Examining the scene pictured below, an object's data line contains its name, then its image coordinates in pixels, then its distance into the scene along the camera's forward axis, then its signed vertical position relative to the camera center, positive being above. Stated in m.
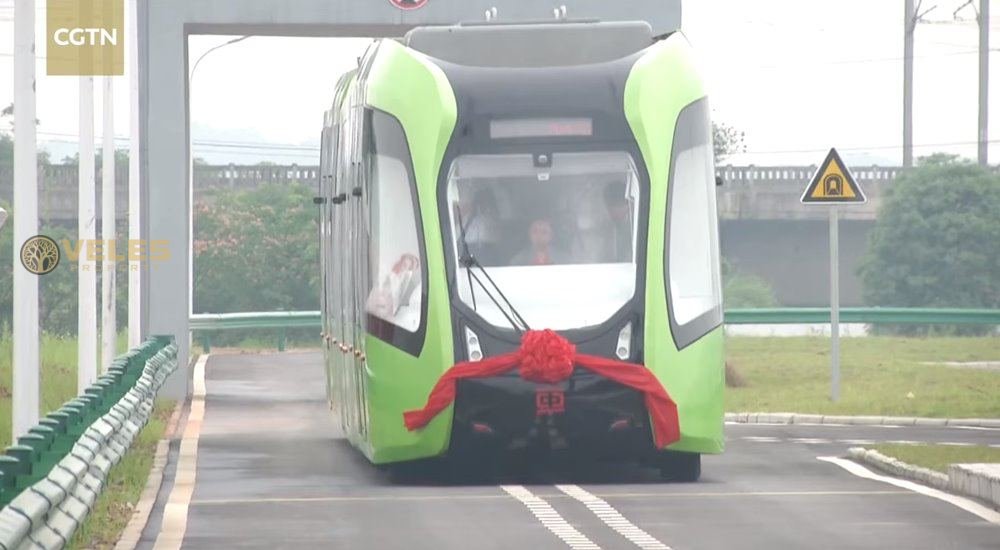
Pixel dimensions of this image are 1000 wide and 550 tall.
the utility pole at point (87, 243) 28.61 +0.05
